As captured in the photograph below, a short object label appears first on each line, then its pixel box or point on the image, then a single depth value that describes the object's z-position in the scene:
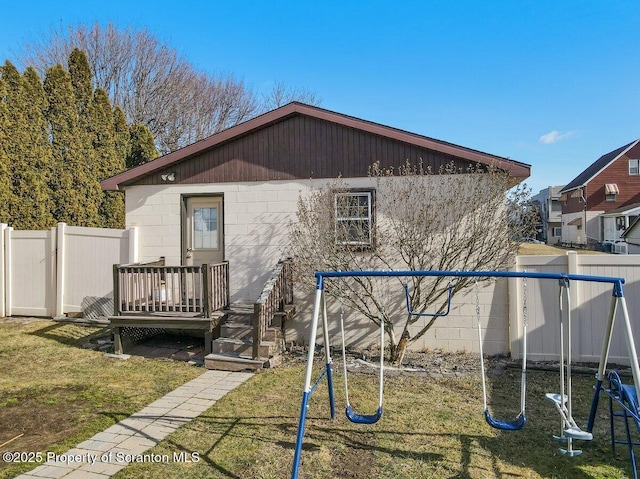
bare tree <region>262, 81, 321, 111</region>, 25.42
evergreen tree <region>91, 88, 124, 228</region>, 14.20
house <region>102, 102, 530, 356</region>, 7.49
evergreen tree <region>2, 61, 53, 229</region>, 10.83
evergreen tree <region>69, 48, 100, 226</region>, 13.46
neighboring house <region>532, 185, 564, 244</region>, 45.72
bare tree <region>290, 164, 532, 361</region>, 6.54
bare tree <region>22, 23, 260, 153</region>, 19.81
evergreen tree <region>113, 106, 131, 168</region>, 15.30
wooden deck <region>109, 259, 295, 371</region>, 6.54
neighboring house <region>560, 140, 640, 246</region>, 32.28
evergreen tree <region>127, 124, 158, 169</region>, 15.93
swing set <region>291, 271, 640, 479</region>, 2.95
